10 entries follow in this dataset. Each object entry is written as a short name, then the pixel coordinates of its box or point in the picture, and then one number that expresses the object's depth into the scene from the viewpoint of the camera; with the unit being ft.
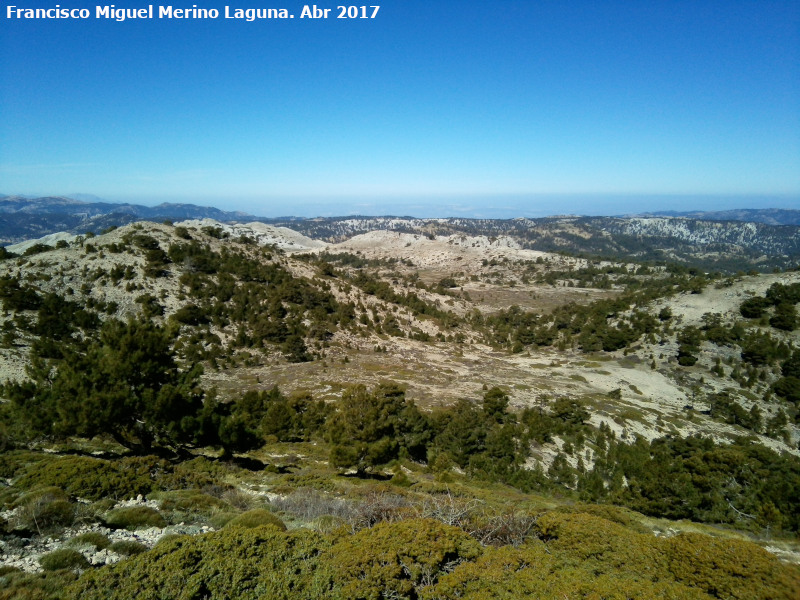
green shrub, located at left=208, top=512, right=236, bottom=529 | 28.04
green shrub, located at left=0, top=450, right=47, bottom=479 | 32.87
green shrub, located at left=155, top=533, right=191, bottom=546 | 20.55
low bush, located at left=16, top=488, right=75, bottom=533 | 23.21
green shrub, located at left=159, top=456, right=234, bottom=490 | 36.09
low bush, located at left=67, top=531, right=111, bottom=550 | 22.35
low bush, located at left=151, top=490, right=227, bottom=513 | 29.91
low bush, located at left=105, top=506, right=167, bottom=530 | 26.00
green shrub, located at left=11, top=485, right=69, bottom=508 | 25.31
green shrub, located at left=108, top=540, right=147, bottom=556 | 22.36
